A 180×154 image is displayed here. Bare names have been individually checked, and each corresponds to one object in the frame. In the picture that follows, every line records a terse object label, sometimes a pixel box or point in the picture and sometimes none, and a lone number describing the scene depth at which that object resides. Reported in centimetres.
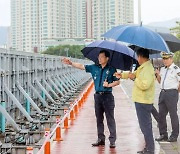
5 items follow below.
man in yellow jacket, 727
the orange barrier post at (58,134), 949
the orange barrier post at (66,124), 1122
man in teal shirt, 796
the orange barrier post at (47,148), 759
